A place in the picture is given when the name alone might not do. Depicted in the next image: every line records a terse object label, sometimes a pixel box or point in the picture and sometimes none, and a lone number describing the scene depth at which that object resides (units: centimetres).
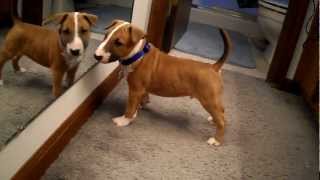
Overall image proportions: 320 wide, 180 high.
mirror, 104
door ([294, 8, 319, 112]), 180
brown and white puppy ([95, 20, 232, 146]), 145
